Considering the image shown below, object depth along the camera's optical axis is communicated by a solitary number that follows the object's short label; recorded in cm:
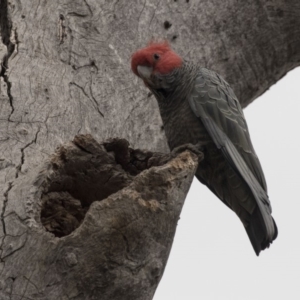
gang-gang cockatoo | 805
